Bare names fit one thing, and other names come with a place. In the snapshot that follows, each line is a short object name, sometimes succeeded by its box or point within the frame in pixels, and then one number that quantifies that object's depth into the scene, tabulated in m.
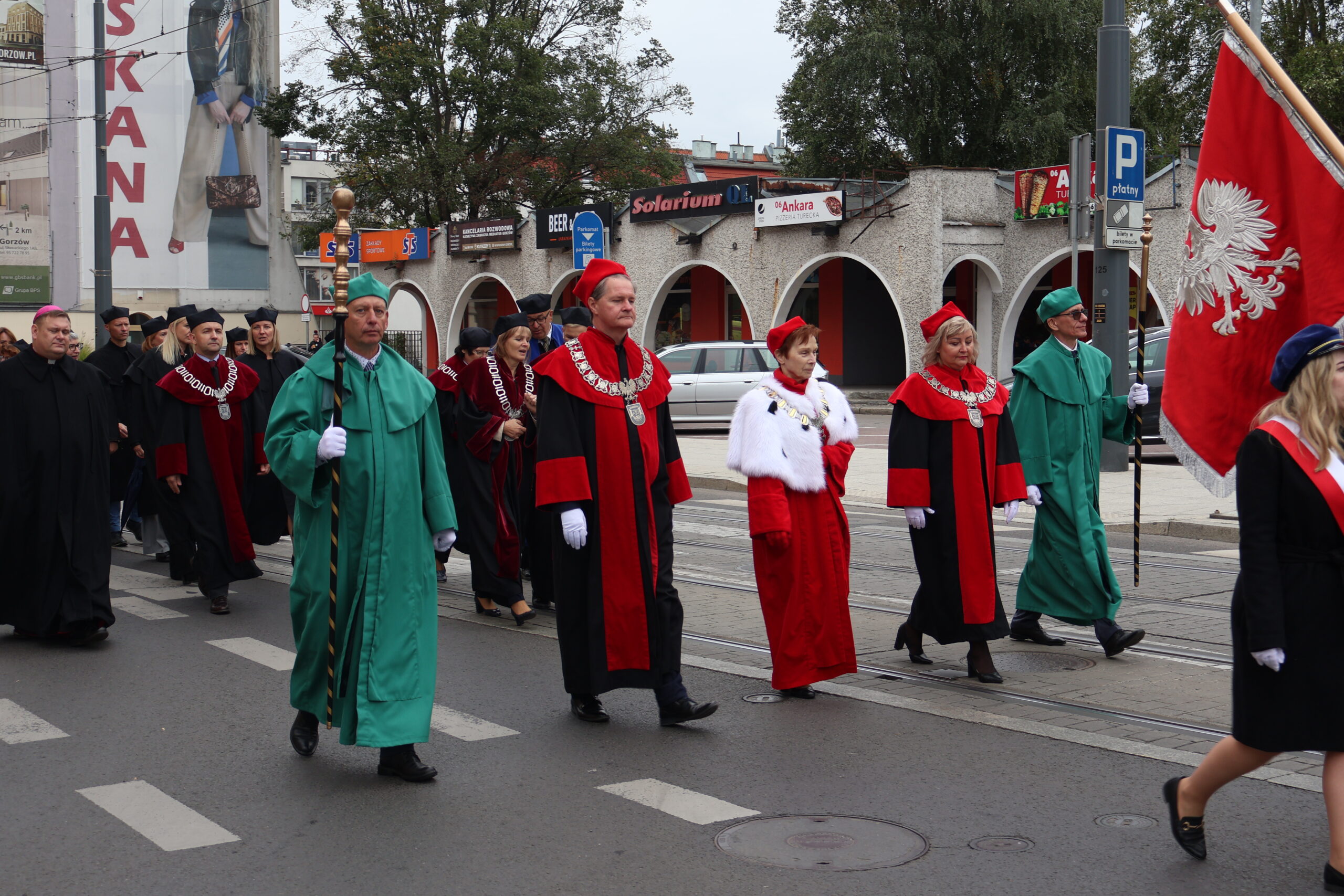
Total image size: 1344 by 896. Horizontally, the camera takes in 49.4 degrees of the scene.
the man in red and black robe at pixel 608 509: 6.25
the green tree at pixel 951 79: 39.78
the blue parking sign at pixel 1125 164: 14.90
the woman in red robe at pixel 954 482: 7.07
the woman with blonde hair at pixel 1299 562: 4.07
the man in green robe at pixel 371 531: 5.48
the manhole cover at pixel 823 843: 4.54
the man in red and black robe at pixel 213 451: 9.65
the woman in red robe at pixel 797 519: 6.64
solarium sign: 33.03
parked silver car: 25.47
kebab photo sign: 28.80
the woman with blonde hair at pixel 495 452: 9.07
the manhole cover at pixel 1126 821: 4.82
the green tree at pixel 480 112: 45.00
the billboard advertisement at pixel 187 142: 59.47
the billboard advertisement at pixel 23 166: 57.19
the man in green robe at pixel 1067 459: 7.51
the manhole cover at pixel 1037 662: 7.41
